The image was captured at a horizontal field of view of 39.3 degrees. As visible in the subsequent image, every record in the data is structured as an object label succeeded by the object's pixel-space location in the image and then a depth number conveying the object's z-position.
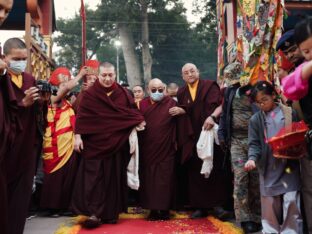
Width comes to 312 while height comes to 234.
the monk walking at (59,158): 5.13
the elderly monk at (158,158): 4.77
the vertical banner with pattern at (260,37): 3.80
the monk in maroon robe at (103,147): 4.56
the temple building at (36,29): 5.19
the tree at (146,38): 25.70
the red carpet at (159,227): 4.10
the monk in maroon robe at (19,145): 3.08
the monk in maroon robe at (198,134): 4.72
